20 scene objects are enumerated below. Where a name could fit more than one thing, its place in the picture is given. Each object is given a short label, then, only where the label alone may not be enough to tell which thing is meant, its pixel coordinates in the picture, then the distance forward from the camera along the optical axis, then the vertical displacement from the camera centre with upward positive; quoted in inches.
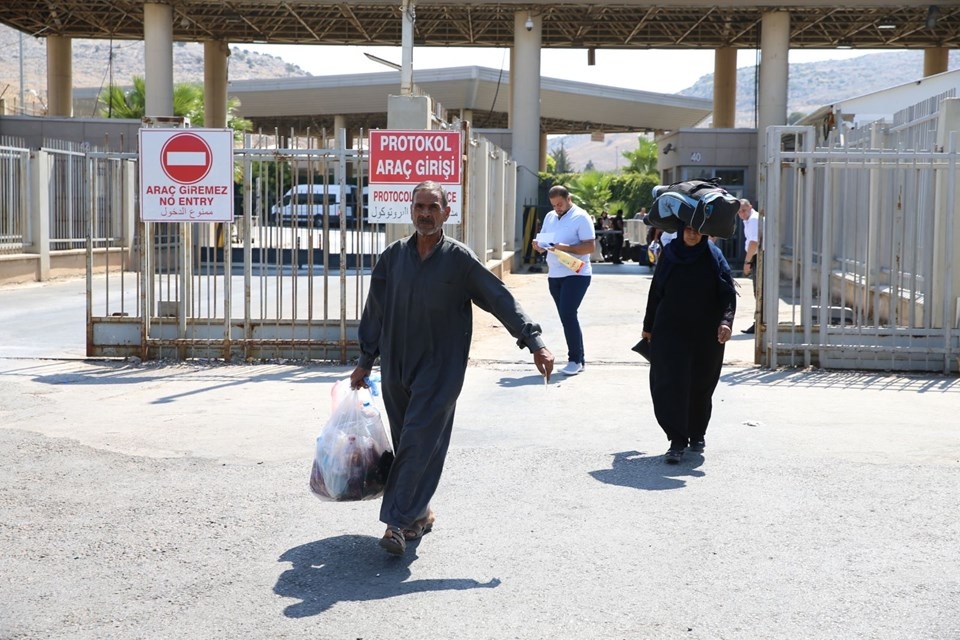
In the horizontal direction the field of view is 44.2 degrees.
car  446.9 +16.3
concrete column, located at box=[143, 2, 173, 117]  1339.8 +218.1
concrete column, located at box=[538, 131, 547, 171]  2215.8 +207.4
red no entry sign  465.7 +27.3
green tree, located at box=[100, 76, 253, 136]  1555.1 +192.9
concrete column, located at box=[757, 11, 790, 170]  1358.3 +216.8
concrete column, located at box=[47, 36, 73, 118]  1537.9 +218.8
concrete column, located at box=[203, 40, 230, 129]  1558.8 +219.8
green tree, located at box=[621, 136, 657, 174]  2610.7 +208.4
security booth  1349.7 +109.4
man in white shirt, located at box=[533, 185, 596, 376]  458.3 -6.9
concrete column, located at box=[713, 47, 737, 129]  1628.9 +229.7
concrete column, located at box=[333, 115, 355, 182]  2017.7 +222.0
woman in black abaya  315.3 -20.3
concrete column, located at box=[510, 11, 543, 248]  1362.0 +168.4
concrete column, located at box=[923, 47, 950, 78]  1612.9 +266.6
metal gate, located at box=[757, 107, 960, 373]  453.4 -7.3
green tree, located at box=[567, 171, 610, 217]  2273.6 +117.9
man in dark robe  221.8 -17.0
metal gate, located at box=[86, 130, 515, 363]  467.8 -18.8
